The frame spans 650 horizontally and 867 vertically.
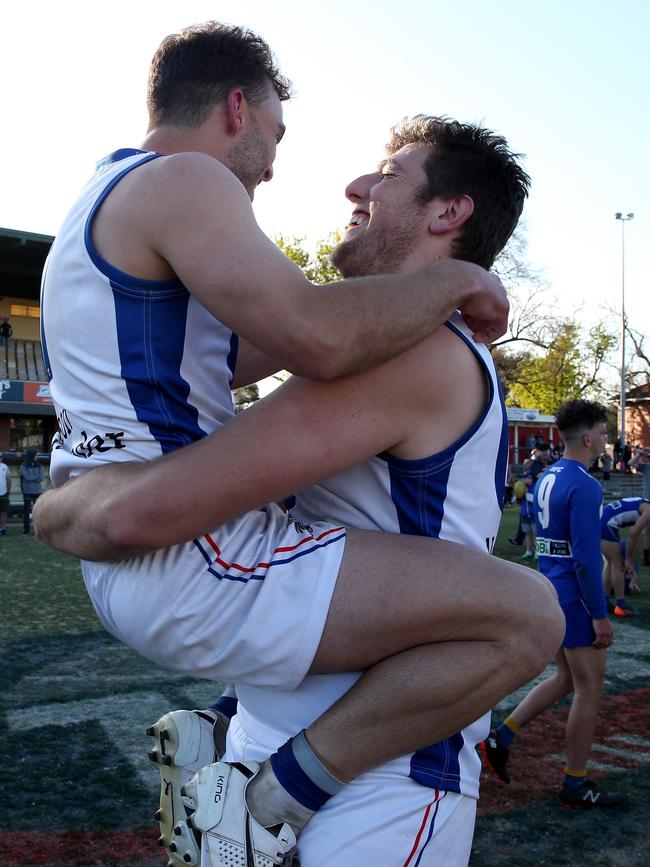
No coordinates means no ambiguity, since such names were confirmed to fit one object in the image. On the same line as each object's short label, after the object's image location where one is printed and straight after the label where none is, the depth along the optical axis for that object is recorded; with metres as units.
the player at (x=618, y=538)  11.62
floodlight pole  50.50
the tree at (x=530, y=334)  49.36
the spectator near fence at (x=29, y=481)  20.28
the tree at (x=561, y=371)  54.59
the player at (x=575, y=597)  5.45
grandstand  32.41
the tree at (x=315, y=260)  44.16
